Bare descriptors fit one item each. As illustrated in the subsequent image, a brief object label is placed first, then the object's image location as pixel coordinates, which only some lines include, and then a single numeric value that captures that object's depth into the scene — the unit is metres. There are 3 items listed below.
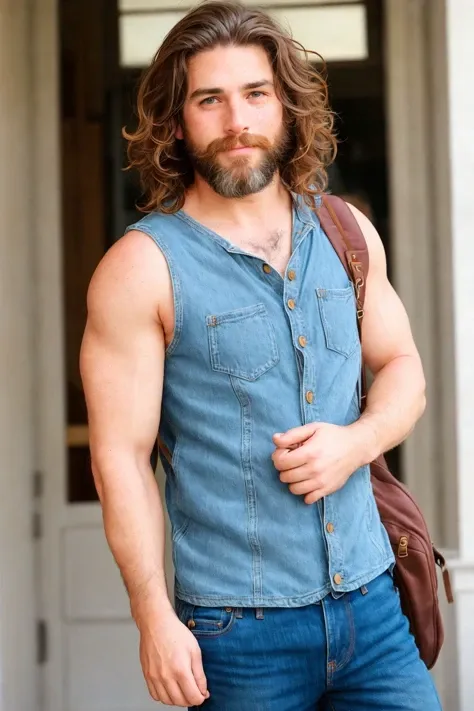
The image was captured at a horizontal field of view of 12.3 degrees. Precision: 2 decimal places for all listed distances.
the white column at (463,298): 6.79
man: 4.12
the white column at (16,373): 7.35
